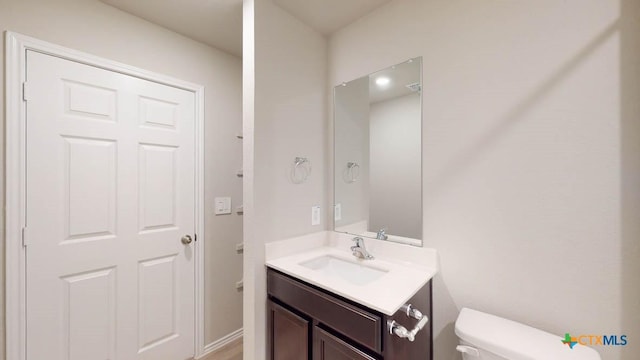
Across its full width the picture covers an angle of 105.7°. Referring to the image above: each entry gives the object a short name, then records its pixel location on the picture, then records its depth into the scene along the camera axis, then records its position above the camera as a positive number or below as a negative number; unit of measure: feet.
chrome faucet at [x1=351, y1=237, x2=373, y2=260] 4.88 -1.43
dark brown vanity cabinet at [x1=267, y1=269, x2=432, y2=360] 3.14 -2.21
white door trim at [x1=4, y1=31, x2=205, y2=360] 4.07 -0.11
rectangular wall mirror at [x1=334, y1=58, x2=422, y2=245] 4.75 +0.57
